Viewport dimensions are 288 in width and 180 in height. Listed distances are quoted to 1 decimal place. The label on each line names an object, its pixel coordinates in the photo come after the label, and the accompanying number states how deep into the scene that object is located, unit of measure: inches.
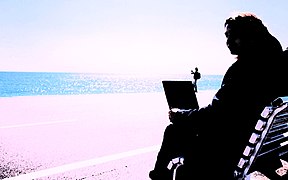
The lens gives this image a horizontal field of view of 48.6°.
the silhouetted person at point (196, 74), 1096.8
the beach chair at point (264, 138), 94.7
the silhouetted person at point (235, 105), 96.5
